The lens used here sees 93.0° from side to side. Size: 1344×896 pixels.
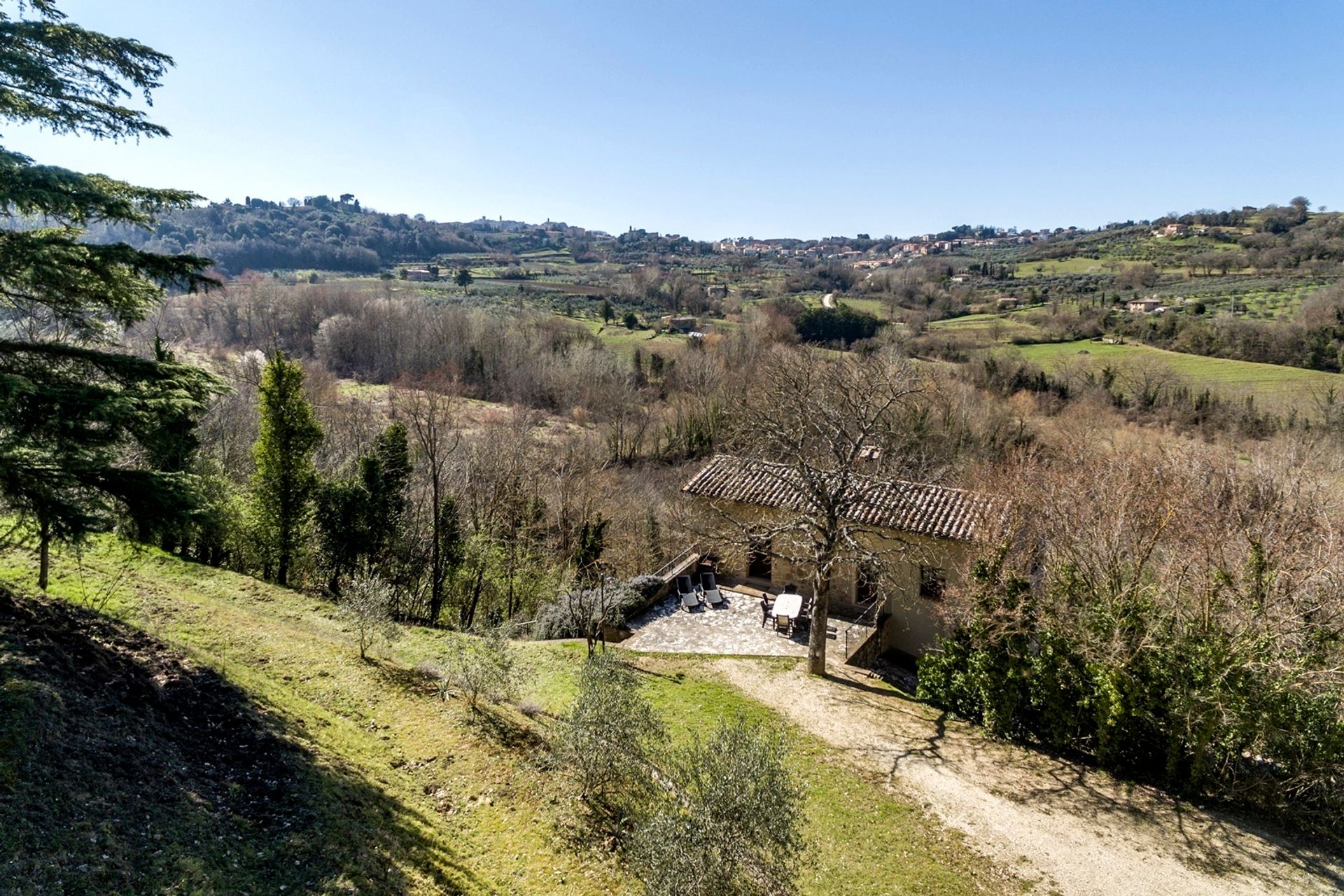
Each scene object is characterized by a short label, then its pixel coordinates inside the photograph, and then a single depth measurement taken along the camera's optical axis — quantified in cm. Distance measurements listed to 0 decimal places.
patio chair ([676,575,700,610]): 1997
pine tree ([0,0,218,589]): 716
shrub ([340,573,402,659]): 1297
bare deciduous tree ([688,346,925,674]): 1434
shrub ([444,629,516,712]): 1148
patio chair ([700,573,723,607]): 2019
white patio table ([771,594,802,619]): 1808
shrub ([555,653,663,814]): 890
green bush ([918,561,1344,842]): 979
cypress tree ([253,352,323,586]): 1989
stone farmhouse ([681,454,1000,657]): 1848
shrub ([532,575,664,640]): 1748
